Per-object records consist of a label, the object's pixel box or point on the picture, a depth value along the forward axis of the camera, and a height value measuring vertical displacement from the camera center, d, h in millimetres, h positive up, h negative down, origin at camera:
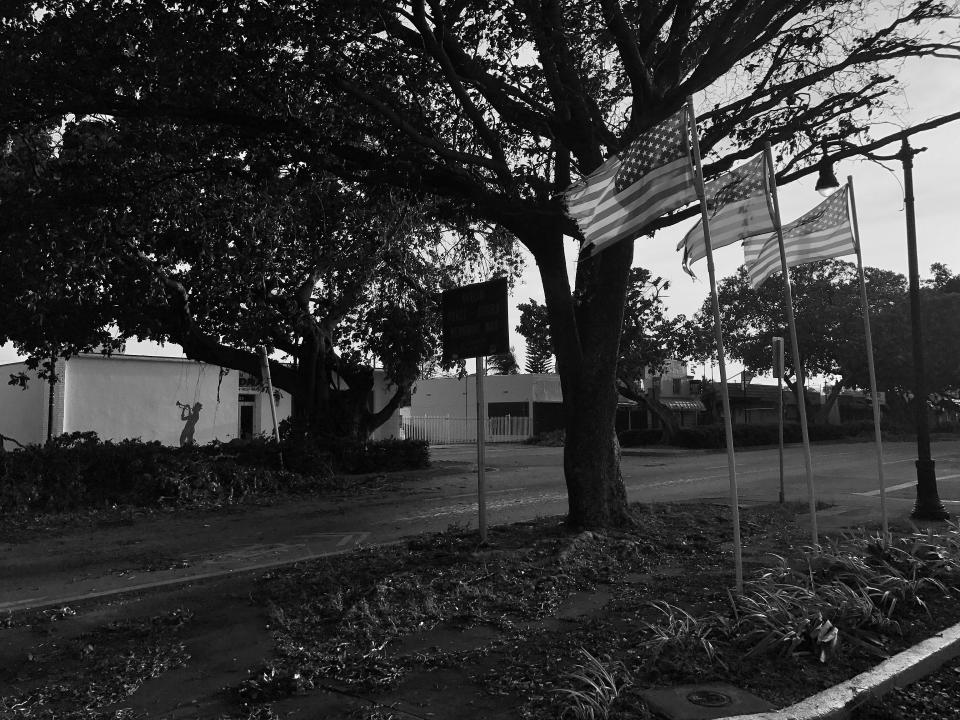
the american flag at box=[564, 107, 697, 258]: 6691 +2055
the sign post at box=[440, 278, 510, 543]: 8453 +1084
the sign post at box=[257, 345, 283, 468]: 16641 +1226
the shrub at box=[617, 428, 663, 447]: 39066 -788
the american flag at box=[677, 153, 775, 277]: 7945 +2167
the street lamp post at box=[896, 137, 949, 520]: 10922 +72
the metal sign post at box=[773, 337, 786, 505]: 13183 +1004
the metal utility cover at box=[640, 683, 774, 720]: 4062 -1485
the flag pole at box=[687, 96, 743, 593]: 5801 +653
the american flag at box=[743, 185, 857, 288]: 9094 +2083
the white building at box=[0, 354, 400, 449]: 26703 +1126
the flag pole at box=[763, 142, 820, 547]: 7103 +897
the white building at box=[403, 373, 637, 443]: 43906 +1032
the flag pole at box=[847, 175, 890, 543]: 8031 +615
